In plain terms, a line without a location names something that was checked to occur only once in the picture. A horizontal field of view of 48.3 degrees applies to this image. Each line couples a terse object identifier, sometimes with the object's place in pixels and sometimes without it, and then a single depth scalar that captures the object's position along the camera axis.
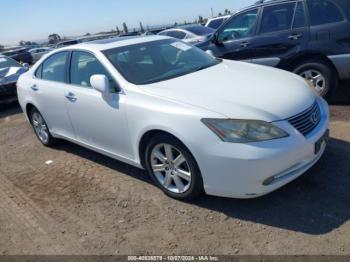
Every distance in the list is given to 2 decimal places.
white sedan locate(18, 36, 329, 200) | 3.29
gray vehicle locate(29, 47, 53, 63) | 33.56
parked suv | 5.92
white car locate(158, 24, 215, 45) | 13.87
